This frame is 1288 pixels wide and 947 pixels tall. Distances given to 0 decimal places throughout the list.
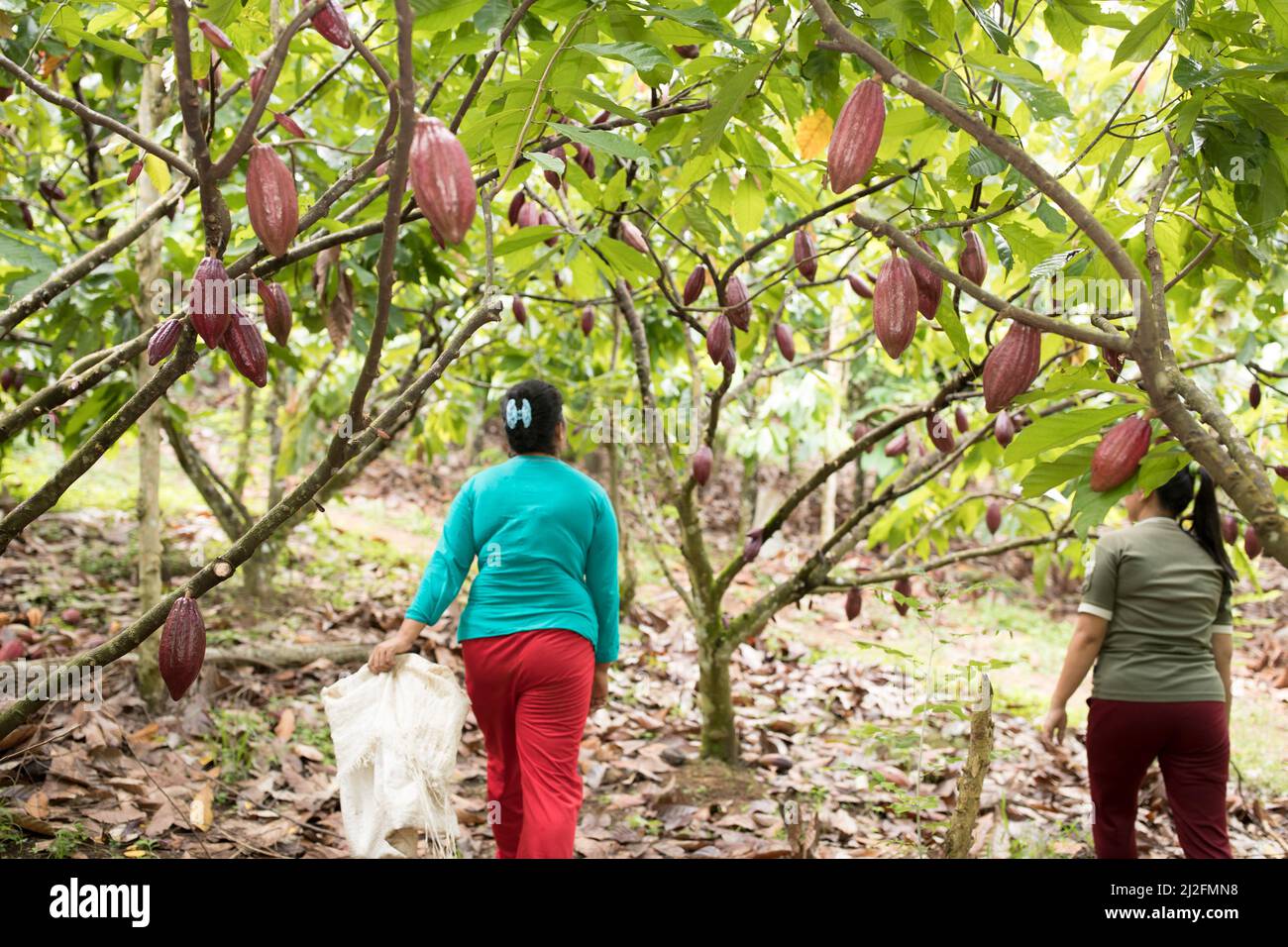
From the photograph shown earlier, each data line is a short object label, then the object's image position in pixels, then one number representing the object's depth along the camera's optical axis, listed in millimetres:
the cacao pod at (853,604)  3252
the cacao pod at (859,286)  2285
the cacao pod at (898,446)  2918
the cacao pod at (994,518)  2998
